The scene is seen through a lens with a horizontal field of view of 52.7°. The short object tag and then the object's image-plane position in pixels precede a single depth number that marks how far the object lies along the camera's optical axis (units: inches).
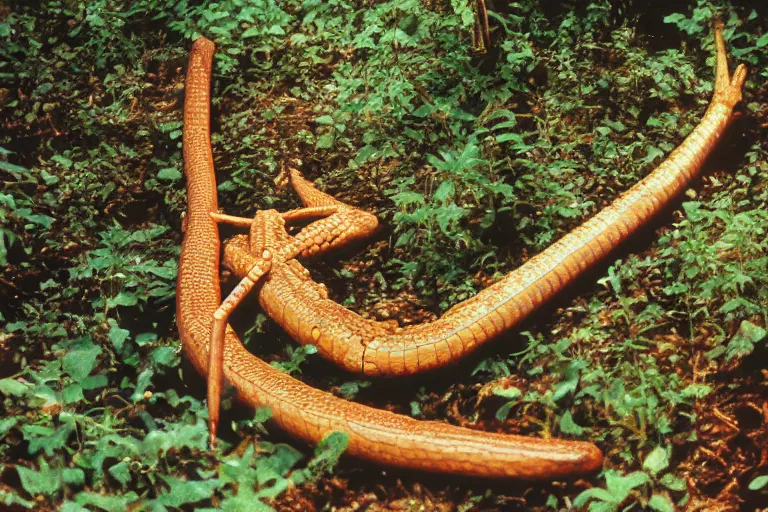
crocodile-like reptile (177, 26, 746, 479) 127.1
